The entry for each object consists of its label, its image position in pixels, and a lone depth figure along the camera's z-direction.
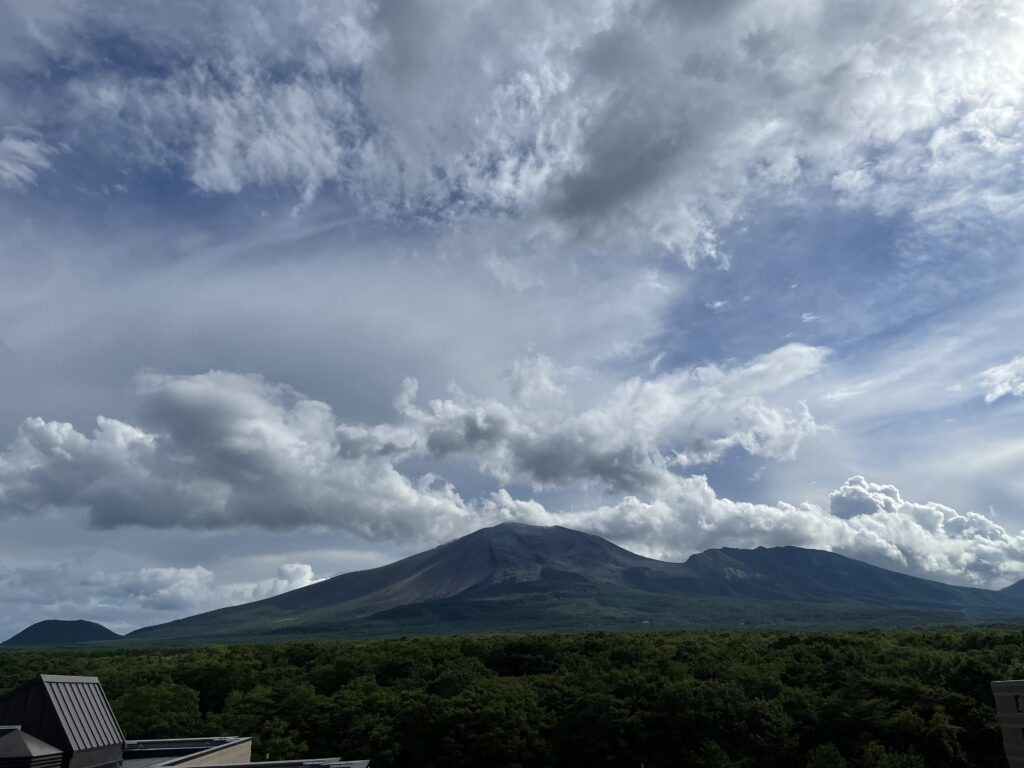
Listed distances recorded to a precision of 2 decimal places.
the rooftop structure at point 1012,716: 31.64
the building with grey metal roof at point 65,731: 24.58
